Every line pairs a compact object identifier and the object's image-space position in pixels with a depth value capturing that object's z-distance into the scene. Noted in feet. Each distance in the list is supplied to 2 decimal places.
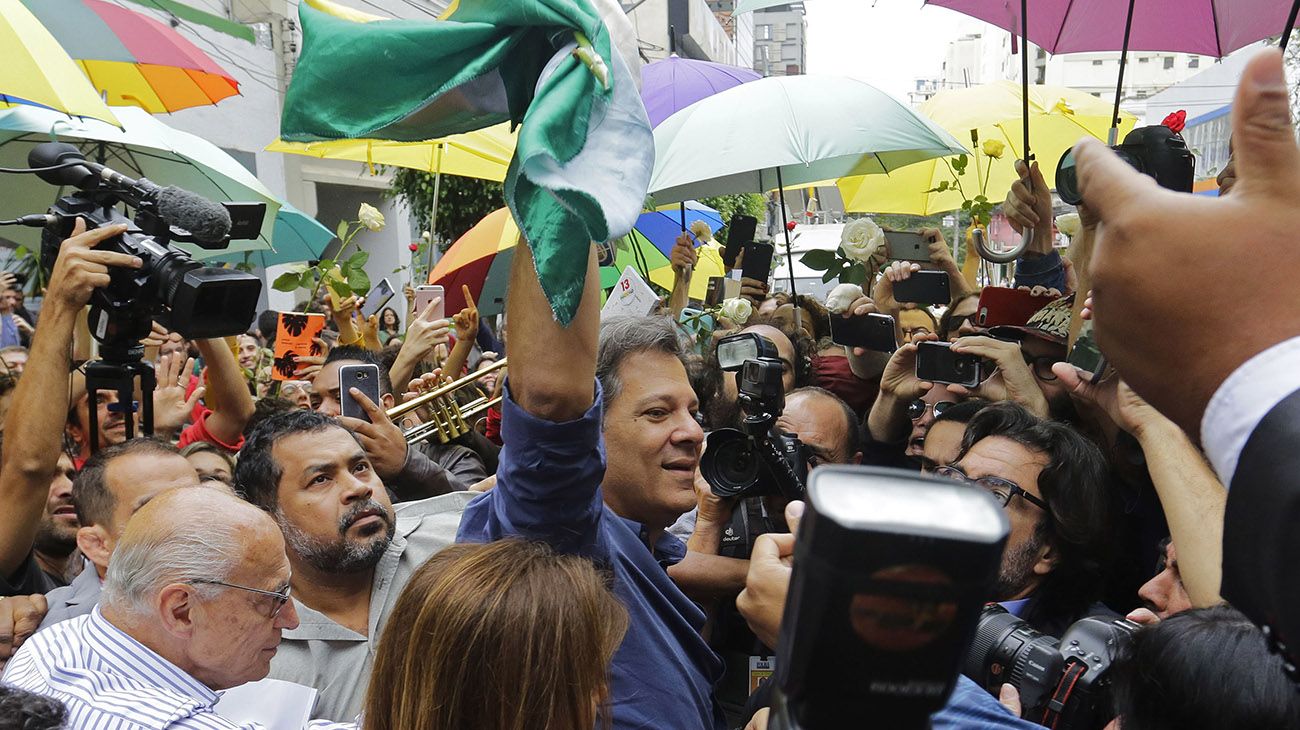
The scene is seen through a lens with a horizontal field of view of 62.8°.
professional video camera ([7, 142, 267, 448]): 8.70
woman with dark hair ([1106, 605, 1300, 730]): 5.04
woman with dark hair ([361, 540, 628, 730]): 5.11
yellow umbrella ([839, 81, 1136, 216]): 20.83
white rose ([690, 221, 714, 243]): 20.62
